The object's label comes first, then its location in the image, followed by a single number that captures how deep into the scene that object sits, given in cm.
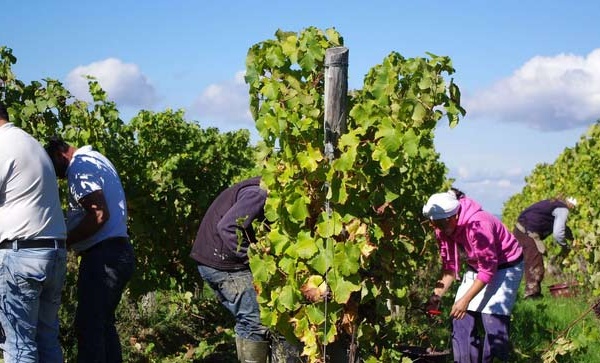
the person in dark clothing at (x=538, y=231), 927
